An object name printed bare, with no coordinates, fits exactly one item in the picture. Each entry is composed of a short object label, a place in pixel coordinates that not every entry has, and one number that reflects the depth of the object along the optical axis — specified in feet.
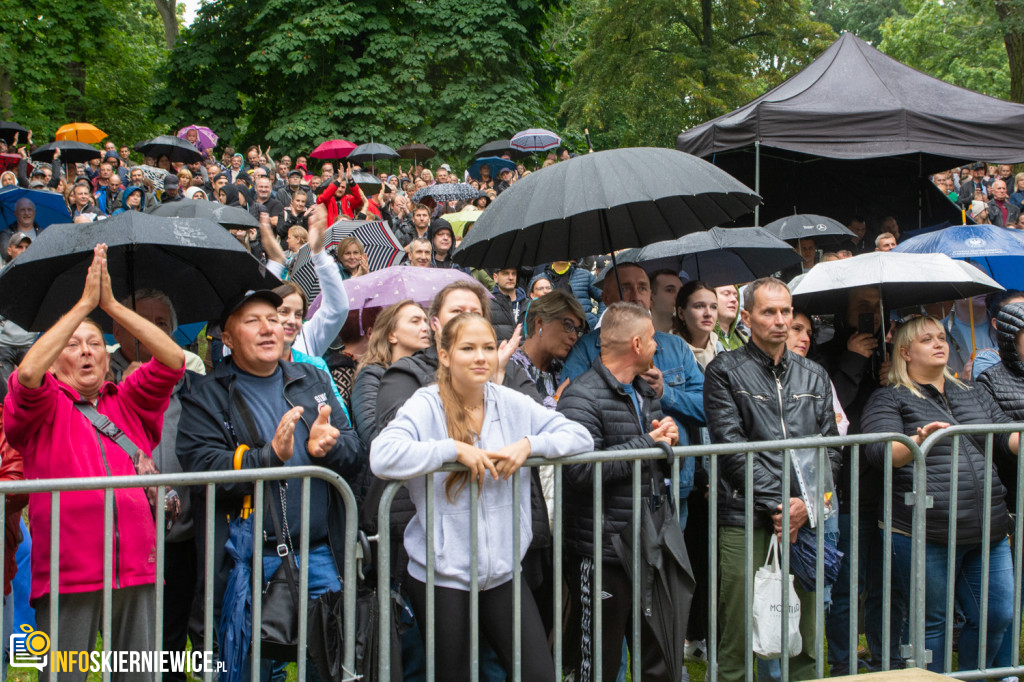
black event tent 27.55
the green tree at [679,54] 95.61
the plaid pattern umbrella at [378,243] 28.55
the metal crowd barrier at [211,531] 9.73
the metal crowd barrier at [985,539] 13.05
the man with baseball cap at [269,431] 11.85
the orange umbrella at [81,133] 64.69
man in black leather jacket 13.55
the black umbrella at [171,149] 53.52
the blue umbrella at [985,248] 19.40
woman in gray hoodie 11.16
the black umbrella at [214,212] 18.98
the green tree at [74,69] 76.95
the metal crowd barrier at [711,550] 10.91
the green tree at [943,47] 127.95
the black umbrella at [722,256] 19.84
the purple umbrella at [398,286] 17.30
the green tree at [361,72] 84.33
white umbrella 15.66
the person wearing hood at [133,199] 43.19
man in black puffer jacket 12.23
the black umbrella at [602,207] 14.17
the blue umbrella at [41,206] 30.48
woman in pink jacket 10.86
